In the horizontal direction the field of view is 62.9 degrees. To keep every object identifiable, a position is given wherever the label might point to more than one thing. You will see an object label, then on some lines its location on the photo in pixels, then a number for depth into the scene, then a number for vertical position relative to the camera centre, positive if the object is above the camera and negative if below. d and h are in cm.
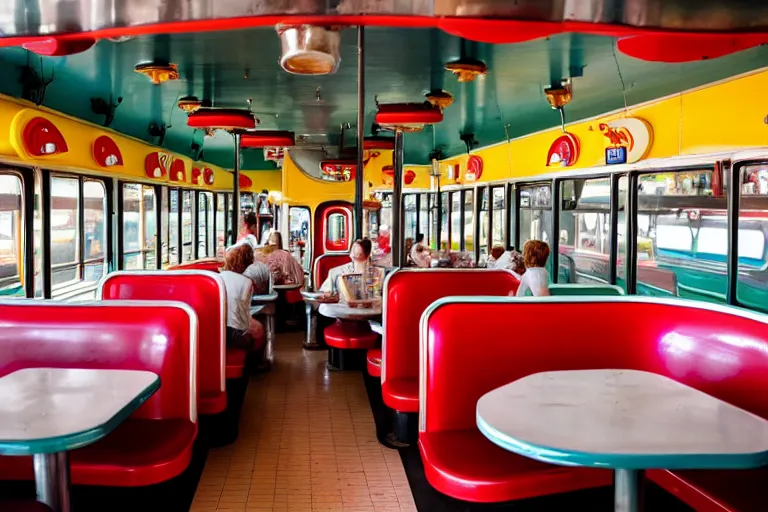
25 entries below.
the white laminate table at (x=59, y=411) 187 -59
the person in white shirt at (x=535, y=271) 412 -25
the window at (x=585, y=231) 612 +3
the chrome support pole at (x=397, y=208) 527 +22
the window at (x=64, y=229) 571 +3
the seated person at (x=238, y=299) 471 -50
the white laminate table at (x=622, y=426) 171 -59
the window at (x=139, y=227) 780 +7
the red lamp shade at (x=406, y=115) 511 +97
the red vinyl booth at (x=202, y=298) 393 -44
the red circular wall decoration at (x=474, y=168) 947 +100
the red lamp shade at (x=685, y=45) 252 +78
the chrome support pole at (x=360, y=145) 435 +71
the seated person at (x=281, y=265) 755 -39
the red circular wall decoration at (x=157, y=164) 822 +92
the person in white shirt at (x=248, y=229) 750 +4
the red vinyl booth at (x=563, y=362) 257 -61
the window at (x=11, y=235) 484 -2
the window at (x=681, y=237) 484 -2
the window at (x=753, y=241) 411 -4
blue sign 549 +70
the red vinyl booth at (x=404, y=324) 386 -58
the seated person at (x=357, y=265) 587 -30
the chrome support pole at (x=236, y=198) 707 +40
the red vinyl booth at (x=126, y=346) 303 -55
